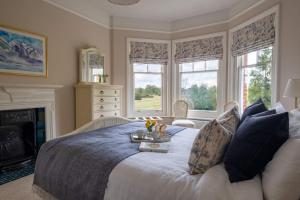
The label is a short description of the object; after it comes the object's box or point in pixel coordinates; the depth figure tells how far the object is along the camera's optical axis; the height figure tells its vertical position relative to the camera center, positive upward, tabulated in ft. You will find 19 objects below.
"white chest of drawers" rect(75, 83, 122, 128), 11.32 -0.48
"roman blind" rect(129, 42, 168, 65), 14.82 +3.11
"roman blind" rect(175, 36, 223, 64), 13.60 +3.16
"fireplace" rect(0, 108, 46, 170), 8.86 -2.07
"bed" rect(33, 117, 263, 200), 3.30 -1.62
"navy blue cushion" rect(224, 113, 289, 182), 3.55 -0.99
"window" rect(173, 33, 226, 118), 13.68 +1.45
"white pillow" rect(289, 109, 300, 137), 3.71 -0.60
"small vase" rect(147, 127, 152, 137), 6.84 -1.39
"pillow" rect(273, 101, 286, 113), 5.03 -0.40
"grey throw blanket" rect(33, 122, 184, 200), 4.33 -1.72
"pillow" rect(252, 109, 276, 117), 4.65 -0.46
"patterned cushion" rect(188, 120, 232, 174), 3.89 -1.11
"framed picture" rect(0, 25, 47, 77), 8.71 +1.92
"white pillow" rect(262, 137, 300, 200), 3.12 -1.34
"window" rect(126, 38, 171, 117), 14.88 +1.24
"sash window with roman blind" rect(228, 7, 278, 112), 9.76 +1.93
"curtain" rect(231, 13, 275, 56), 9.77 +3.14
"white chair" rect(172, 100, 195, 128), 14.35 -1.24
